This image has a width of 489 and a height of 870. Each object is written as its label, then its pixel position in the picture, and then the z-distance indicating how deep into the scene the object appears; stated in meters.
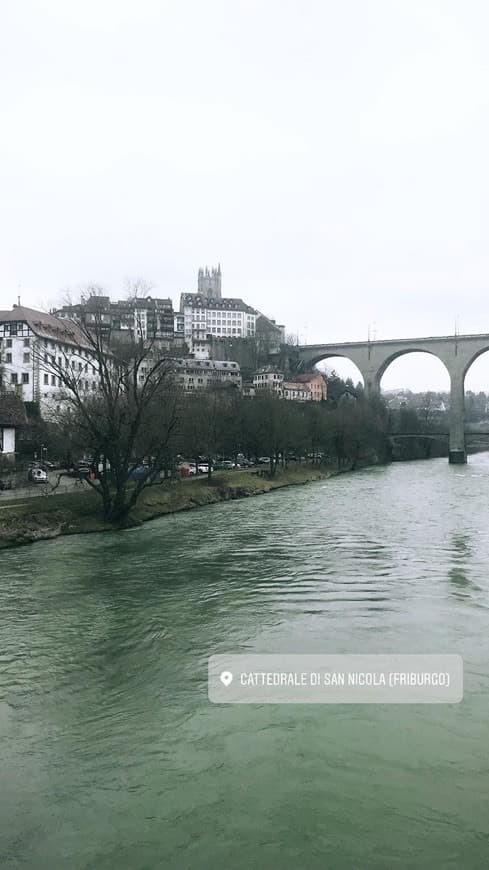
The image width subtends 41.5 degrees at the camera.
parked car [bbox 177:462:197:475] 47.11
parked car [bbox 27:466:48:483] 33.78
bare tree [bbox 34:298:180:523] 26.48
